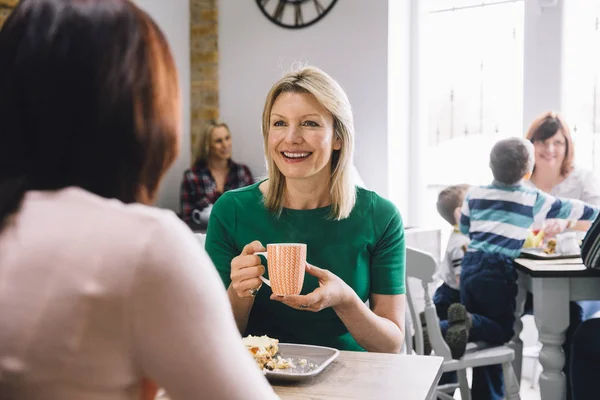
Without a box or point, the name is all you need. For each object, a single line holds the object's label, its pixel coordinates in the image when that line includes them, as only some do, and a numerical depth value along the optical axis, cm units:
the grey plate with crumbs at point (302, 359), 106
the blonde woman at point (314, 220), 152
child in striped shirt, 273
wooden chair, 240
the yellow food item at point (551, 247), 284
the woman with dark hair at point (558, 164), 341
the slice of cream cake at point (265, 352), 111
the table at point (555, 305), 247
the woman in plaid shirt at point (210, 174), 438
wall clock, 446
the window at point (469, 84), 419
